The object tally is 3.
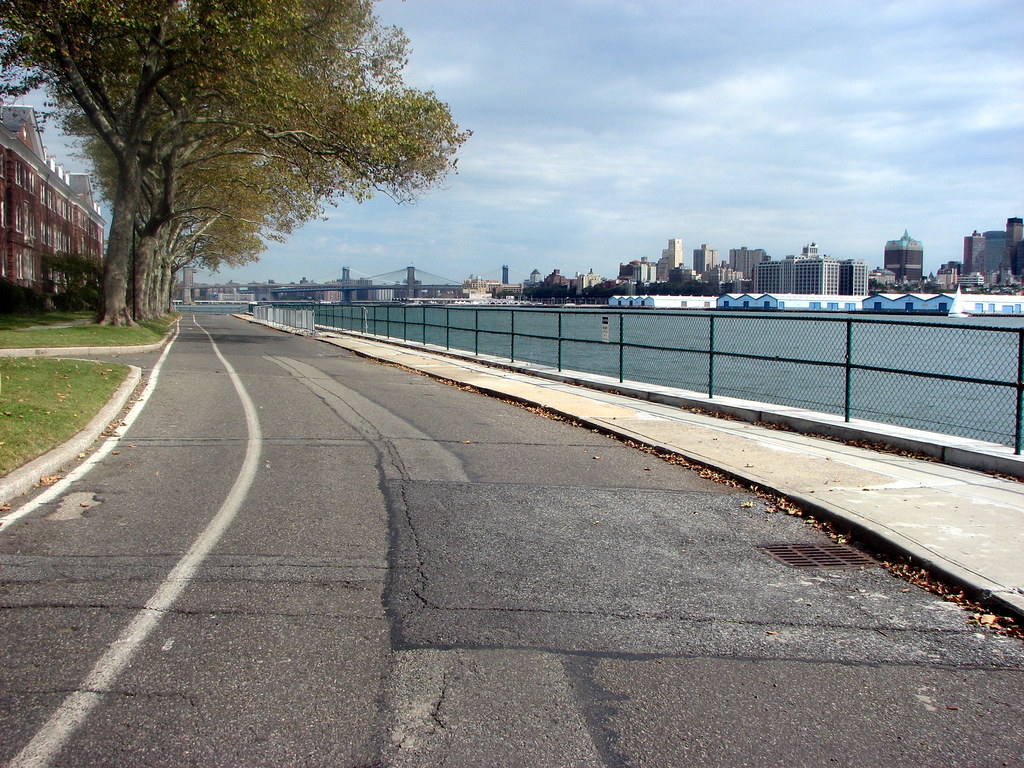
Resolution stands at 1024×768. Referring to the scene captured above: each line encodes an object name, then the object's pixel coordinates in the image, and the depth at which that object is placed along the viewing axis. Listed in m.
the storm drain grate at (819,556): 5.94
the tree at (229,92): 22.91
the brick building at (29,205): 49.41
